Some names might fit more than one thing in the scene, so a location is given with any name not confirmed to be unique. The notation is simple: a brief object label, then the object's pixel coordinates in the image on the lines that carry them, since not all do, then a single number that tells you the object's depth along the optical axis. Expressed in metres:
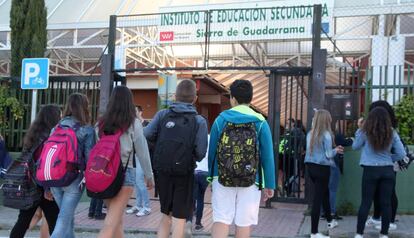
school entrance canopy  11.27
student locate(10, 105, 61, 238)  5.38
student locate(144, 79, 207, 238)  4.79
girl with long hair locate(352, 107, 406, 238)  6.44
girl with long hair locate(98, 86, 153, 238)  4.85
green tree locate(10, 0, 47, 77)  10.87
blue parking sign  8.71
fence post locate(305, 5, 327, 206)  8.62
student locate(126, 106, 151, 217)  8.49
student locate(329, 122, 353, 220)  7.88
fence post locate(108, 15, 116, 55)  9.76
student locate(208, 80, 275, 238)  4.58
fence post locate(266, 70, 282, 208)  9.20
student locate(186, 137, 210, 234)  7.29
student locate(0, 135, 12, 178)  7.37
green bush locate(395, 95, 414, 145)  8.43
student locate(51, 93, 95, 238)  4.94
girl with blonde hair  6.85
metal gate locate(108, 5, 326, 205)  9.08
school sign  10.73
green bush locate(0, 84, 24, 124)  10.05
